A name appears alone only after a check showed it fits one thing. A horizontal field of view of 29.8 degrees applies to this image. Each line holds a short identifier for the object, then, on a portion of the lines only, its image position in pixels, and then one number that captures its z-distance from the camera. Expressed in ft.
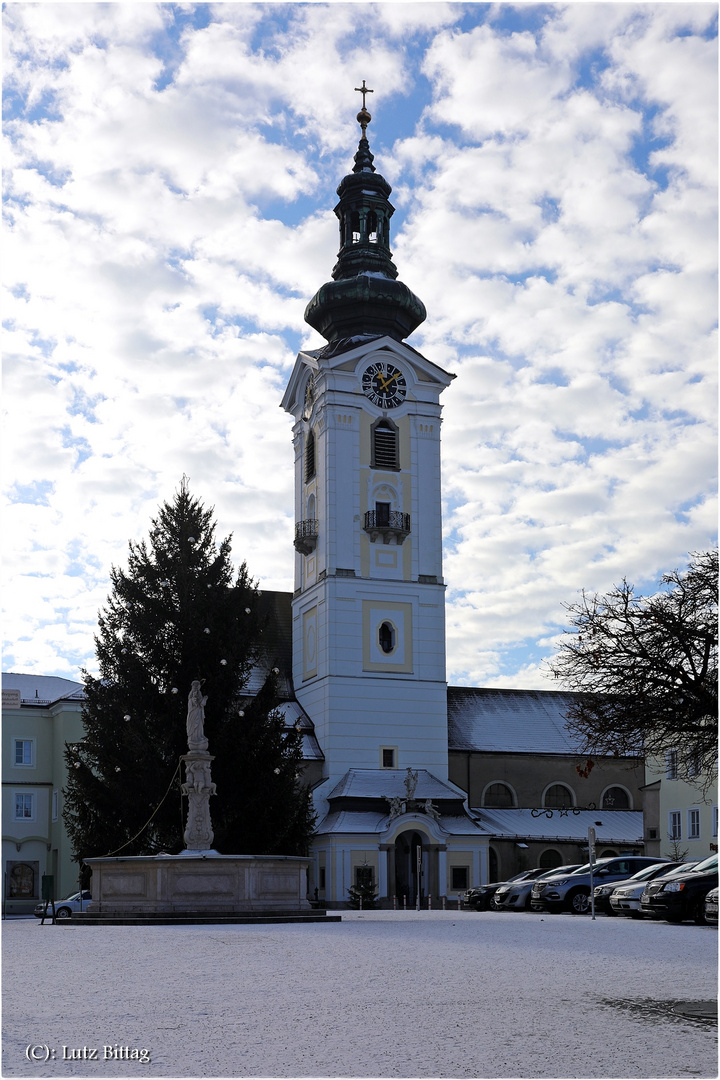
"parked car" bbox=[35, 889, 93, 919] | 130.82
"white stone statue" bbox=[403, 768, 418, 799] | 187.83
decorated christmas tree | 121.49
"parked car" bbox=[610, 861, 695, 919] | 92.28
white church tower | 188.44
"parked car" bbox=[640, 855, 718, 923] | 80.38
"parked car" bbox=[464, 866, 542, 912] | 127.34
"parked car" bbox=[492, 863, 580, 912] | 117.50
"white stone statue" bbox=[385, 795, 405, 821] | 185.78
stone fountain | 88.48
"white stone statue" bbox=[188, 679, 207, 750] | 100.22
